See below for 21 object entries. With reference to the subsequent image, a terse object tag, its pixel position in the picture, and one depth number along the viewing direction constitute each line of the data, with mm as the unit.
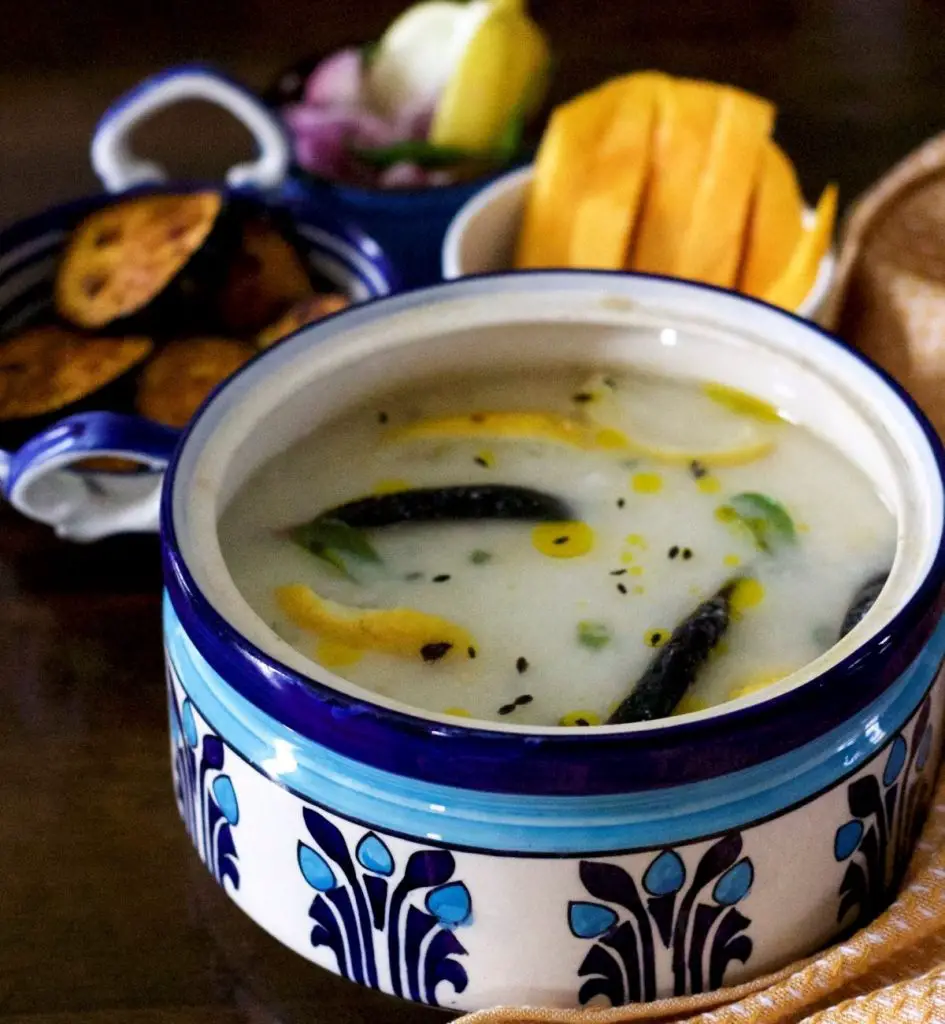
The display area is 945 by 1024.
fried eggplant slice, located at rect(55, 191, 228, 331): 836
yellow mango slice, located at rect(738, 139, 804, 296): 836
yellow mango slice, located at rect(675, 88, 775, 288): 834
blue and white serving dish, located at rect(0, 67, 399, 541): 783
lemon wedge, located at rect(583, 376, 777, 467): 749
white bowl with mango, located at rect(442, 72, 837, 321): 836
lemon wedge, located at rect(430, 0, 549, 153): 917
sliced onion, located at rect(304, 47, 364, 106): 929
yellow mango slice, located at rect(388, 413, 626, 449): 757
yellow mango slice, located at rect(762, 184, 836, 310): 812
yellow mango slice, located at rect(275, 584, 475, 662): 694
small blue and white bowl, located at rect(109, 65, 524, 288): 876
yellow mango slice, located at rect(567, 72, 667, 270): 836
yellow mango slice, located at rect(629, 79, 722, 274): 841
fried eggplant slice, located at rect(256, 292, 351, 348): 845
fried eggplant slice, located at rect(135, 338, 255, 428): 816
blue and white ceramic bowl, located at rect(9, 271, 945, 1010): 650
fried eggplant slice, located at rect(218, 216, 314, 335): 858
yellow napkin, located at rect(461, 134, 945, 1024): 664
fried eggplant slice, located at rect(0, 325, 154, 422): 812
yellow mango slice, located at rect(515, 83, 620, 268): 846
